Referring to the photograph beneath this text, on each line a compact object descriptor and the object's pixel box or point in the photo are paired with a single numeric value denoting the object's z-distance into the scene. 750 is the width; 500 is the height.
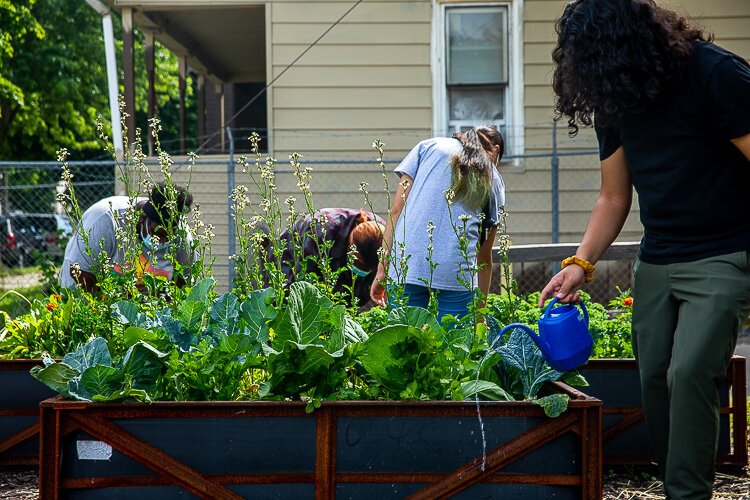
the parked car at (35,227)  18.57
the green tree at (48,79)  20.59
